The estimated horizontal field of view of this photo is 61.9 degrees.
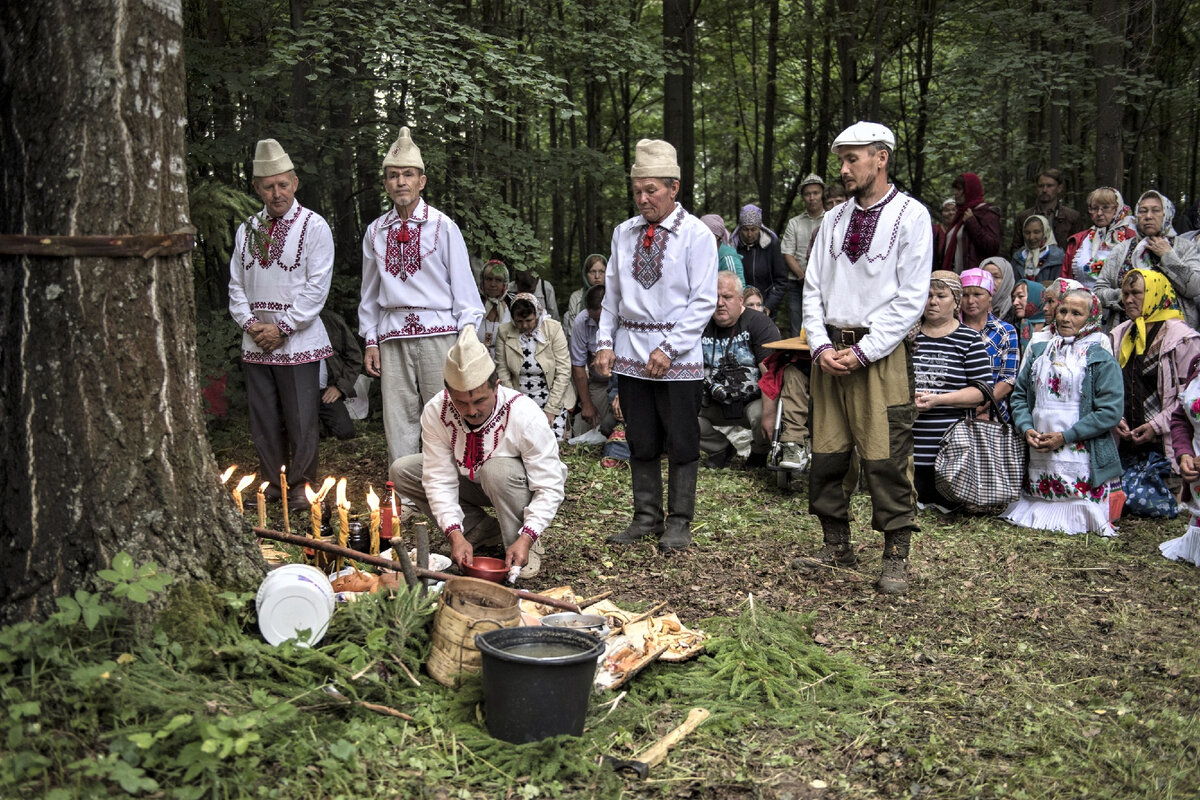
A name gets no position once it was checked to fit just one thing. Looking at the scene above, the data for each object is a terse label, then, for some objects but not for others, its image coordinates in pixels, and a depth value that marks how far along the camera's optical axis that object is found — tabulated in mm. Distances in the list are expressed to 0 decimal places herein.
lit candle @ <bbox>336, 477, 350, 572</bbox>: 4266
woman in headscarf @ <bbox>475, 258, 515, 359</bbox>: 8992
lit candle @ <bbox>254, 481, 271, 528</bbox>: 4453
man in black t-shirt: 8320
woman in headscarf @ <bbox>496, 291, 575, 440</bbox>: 8578
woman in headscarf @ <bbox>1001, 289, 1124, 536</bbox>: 6656
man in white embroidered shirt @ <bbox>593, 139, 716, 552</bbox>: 5770
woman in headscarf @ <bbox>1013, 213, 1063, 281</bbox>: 9727
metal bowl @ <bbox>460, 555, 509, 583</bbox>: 4234
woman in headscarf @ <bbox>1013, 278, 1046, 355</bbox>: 8930
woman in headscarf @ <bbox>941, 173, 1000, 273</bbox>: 9555
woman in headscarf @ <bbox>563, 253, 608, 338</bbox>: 10008
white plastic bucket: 3480
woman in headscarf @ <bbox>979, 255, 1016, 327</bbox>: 9141
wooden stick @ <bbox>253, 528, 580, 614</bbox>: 3975
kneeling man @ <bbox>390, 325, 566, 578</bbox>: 4809
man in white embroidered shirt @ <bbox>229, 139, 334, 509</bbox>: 6414
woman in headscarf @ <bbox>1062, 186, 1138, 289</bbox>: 8383
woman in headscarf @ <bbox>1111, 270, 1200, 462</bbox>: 6824
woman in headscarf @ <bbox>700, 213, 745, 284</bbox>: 9539
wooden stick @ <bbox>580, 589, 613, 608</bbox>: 4375
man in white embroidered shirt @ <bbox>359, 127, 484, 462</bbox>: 6207
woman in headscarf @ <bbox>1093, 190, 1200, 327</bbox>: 7547
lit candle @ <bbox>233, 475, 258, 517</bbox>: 4025
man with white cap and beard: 5039
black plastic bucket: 3107
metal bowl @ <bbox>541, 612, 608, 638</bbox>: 3912
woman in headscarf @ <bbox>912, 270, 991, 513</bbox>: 7000
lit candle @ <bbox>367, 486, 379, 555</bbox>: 4383
